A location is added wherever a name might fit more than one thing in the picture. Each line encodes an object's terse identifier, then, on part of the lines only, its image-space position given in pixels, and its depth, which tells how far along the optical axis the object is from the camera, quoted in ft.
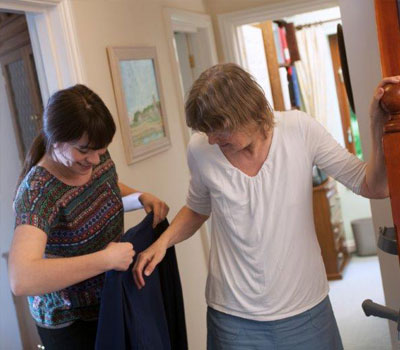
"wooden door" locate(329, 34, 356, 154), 20.17
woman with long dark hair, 5.20
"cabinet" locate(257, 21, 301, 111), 17.65
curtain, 19.48
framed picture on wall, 9.71
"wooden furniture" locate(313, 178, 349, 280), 17.21
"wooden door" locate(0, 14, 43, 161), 9.68
